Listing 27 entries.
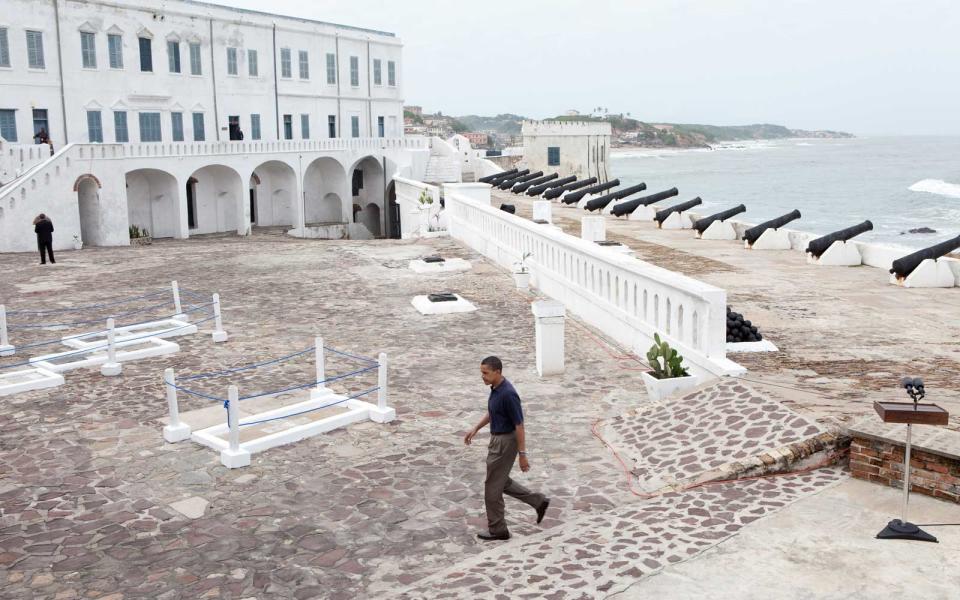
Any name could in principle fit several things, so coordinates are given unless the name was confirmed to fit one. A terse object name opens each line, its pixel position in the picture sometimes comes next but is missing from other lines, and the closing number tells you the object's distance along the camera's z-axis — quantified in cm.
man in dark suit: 2325
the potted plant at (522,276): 1738
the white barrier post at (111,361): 1186
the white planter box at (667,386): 954
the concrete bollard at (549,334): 1113
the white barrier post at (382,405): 966
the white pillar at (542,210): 2477
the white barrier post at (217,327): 1383
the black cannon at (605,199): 3306
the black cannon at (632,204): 3023
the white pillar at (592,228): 2131
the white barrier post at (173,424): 914
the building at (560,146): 7475
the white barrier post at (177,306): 1535
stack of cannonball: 1110
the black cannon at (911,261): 1620
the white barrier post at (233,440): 839
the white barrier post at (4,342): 1332
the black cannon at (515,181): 4416
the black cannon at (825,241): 1909
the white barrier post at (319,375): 1054
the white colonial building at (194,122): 3391
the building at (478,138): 16501
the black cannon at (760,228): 2216
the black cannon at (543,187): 3962
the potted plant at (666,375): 955
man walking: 675
